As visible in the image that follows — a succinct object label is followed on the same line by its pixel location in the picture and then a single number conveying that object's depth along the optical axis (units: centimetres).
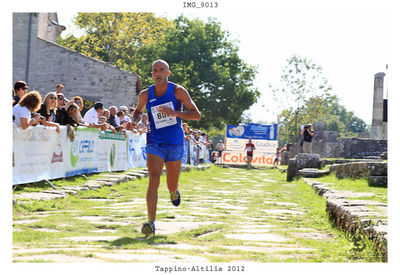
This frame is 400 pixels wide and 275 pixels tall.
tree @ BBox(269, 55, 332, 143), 5038
